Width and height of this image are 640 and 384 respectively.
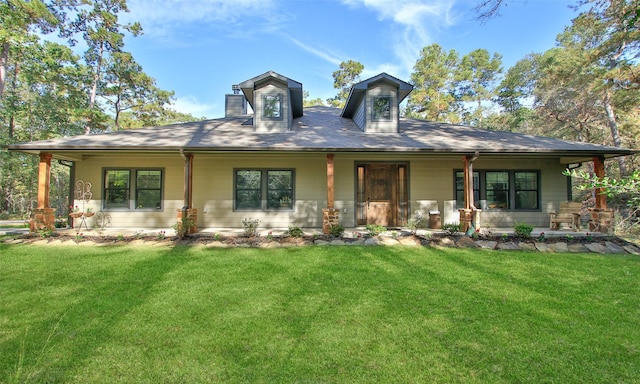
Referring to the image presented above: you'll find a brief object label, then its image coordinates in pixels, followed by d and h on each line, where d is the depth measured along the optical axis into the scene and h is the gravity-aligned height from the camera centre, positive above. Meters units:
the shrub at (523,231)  7.36 -0.80
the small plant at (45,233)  7.38 -0.88
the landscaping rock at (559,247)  6.98 -1.16
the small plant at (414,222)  8.11 -0.66
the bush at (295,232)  7.54 -0.87
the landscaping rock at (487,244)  7.10 -1.10
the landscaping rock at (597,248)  6.96 -1.18
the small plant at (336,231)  7.63 -0.84
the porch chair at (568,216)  8.48 -0.50
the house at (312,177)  9.34 +0.72
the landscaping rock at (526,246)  7.04 -1.14
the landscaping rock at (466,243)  7.20 -1.09
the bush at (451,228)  7.95 -0.80
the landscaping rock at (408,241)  7.26 -1.06
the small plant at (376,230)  7.68 -0.82
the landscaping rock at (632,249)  6.90 -1.19
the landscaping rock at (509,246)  7.04 -1.14
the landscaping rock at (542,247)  6.97 -1.15
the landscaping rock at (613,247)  6.97 -1.16
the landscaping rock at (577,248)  6.99 -1.18
